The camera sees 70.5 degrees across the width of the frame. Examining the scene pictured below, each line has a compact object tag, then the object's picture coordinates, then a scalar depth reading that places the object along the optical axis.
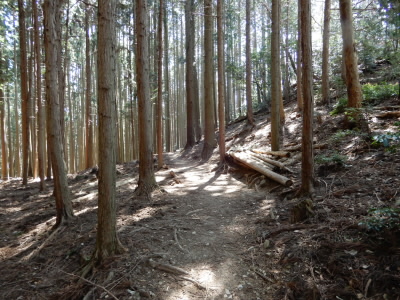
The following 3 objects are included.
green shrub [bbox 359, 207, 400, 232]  3.44
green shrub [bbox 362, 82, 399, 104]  9.10
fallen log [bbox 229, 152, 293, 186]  6.52
